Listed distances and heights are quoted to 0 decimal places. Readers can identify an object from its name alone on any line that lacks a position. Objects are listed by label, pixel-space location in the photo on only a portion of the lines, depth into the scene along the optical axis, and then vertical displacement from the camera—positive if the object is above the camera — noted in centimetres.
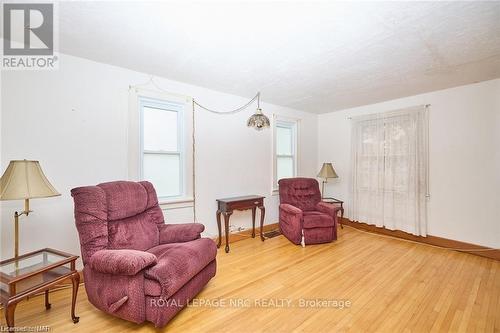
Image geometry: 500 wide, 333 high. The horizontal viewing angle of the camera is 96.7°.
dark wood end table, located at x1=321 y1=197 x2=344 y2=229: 440 -72
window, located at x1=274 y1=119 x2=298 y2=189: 450 +41
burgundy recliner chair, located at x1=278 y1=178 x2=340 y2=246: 343 -77
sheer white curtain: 360 -6
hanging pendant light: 307 +64
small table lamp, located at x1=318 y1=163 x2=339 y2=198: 444 -10
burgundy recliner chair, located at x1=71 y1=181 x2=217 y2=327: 162 -72
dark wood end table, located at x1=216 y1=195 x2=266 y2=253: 323 -58
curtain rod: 354 +98
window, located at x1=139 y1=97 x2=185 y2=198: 294 +31
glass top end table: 140 -77
